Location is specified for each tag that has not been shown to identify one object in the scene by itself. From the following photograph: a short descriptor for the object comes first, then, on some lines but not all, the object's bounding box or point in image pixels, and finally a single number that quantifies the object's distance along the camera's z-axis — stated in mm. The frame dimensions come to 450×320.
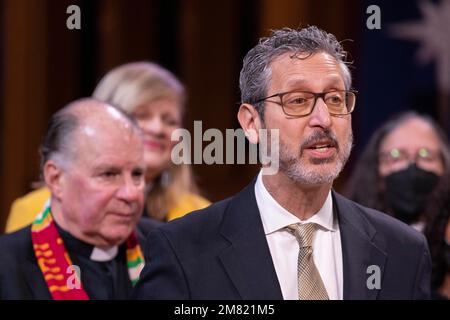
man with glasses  4317
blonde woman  5062
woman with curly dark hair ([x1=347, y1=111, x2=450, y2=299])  4761
